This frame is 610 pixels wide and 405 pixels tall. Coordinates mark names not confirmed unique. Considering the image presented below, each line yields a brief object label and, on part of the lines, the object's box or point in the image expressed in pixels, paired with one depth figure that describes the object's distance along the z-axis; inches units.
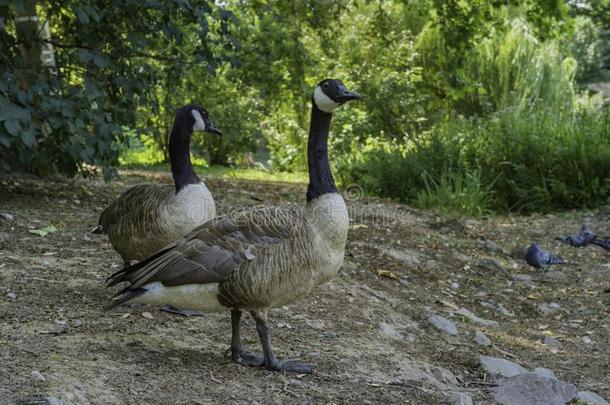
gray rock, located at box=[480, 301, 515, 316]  265.4
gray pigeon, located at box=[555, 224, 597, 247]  366.9
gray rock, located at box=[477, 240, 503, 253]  358.0
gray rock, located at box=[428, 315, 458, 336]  223.5
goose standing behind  189.2
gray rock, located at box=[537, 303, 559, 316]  269.0
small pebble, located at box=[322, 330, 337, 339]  195.1
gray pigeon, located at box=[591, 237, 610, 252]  354.0
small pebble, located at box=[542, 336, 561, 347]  230.5
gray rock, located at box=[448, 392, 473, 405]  154.4
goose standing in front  148.3
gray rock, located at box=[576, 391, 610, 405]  171.2
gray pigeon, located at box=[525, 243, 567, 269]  333.4
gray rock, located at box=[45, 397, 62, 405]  120.9
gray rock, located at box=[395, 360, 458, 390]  171.6
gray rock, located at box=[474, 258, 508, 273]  319.1
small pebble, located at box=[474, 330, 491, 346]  218.2
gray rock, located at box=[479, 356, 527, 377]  184.1
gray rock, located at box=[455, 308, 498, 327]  244.2
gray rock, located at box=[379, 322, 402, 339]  208.2
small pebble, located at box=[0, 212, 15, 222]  273.6
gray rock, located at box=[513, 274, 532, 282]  312.7
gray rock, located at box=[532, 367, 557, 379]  192.9
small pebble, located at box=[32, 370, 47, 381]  130.7
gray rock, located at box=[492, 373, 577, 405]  163.6
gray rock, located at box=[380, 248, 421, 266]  301.6
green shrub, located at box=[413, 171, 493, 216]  459.2
